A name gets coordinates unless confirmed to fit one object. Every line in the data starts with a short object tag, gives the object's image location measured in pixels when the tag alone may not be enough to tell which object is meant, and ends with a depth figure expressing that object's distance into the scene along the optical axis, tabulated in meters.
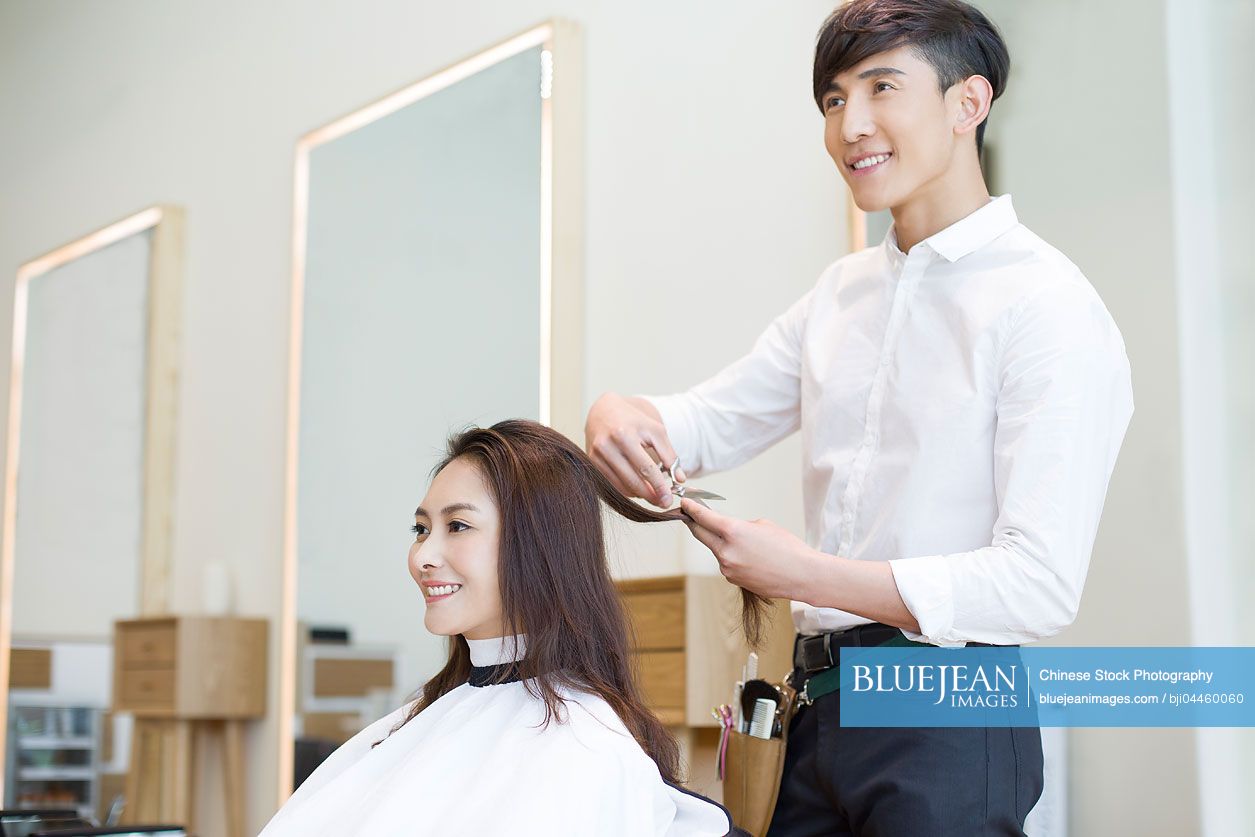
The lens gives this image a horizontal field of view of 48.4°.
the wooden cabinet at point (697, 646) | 2.77
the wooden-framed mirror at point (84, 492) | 4.65
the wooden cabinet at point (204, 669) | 4.07
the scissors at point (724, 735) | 1.83
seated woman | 1.64
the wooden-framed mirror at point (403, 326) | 3.37
